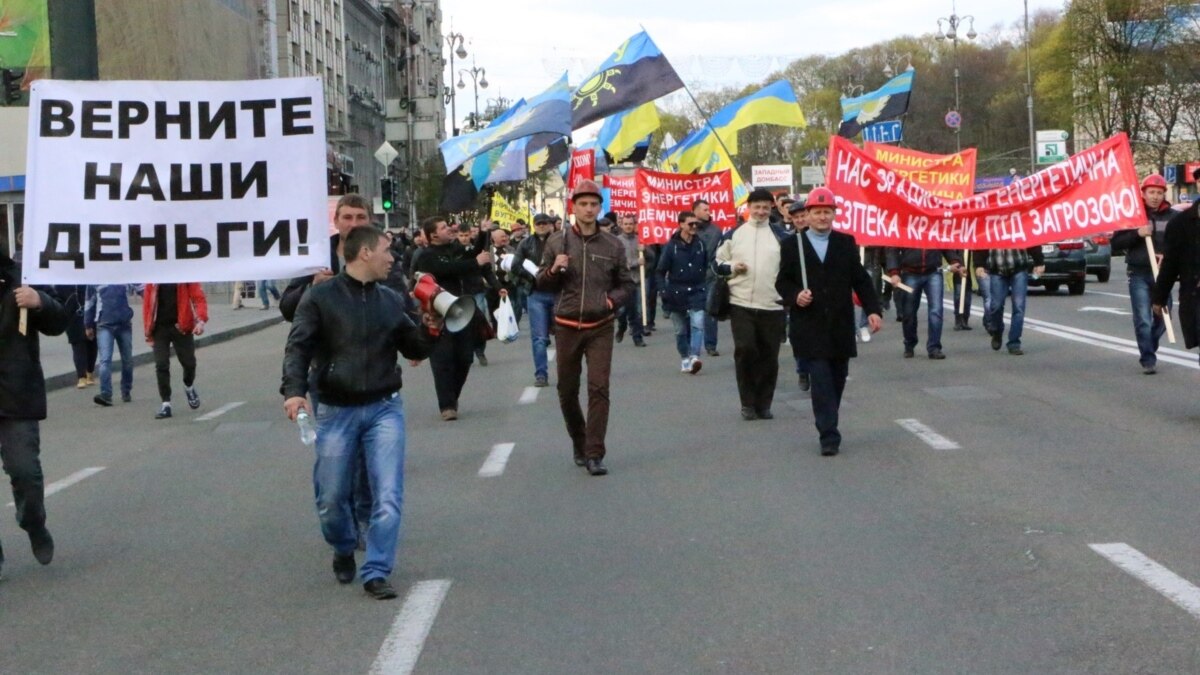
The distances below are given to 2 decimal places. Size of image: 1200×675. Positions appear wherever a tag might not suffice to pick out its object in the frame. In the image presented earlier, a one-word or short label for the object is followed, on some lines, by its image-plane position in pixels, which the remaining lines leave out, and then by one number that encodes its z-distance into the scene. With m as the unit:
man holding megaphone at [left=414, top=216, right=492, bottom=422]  13.93
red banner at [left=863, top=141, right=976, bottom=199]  19.17
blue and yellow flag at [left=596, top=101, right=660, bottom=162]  31.02
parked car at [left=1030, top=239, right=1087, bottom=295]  30.20
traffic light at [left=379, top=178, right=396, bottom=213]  40.06
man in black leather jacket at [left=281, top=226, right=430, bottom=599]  6.93
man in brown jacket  10.43
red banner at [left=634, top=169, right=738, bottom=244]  24.05
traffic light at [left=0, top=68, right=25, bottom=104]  44.38
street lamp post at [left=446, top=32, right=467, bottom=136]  70.38
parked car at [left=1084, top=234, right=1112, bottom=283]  34.78
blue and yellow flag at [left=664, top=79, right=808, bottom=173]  27.14
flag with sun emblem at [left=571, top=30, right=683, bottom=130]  19.34
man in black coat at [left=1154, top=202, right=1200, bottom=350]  11.86
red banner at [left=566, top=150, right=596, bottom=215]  32.84
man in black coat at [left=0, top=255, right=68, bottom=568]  7.66
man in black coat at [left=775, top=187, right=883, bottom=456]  10.88
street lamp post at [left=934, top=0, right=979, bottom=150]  74.62
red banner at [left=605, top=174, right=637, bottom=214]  32.22
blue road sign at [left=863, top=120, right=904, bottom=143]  40.88
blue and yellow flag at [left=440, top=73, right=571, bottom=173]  19.00
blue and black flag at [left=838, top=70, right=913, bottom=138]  39.94
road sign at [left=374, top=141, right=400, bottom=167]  40.25
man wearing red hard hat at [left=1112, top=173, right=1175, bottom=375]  15.16
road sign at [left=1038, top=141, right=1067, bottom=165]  72.50
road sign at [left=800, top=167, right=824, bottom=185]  101.00
